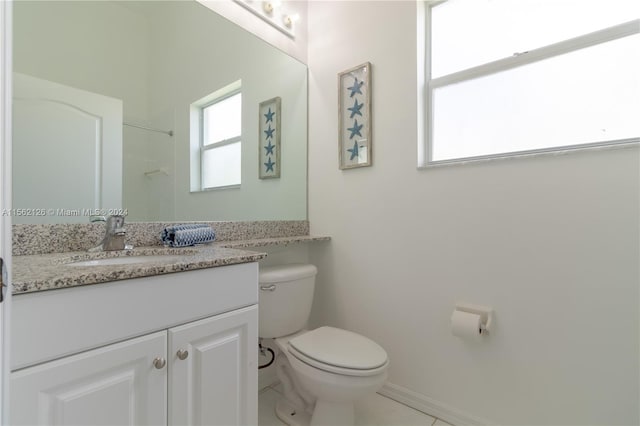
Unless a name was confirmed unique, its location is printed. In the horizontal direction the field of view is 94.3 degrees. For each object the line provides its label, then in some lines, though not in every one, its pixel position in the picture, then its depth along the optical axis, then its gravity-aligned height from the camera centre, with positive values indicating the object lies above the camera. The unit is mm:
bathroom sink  1016 -167
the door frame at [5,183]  396 +43
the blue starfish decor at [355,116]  1714 +590
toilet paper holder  1310 -445
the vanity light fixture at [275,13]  1746 +1247
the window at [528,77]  1150 +615
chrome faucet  1141 -79
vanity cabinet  647 -366
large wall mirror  1117 +501
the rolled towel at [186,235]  1280 -91
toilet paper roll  1279 -488
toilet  1186 -601
